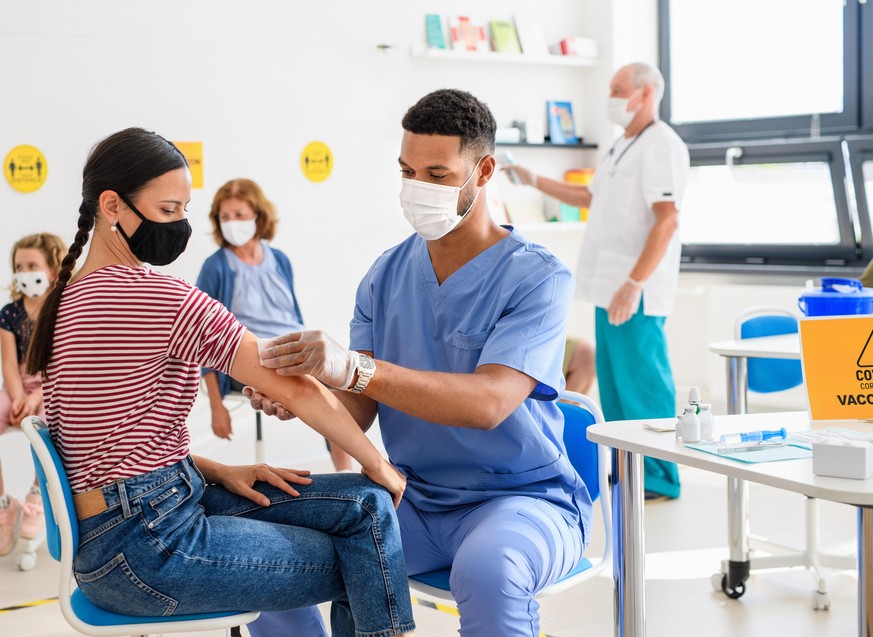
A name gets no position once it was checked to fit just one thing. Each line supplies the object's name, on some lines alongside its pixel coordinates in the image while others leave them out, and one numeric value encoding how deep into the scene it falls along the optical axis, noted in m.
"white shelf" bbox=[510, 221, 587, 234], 5.20
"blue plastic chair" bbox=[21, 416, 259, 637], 1.51
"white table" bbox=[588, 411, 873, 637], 1.54
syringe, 1.68
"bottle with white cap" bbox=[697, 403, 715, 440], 1.73
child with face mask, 3.37
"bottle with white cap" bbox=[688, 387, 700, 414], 1.75
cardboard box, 1.44
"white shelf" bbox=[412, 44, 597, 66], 4.86
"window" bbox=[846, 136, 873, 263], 4.96
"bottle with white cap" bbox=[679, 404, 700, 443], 1.71
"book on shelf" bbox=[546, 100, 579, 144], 5.43
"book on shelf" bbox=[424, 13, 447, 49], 4.92
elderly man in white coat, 3.86
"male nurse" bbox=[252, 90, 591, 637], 1.72
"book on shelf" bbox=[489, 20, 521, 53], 5.15
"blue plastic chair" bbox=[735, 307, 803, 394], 3.10
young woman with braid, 1.52
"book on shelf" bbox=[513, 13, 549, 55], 5.25
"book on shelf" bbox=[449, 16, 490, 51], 5.00
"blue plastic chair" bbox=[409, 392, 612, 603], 2.01
